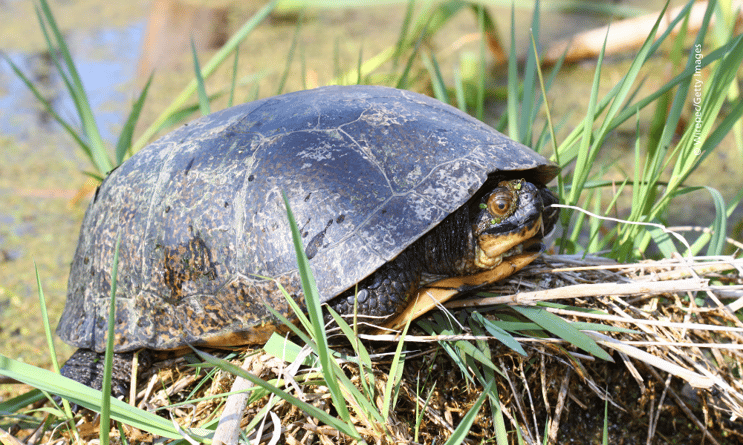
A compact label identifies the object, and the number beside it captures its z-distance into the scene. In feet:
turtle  7.11
